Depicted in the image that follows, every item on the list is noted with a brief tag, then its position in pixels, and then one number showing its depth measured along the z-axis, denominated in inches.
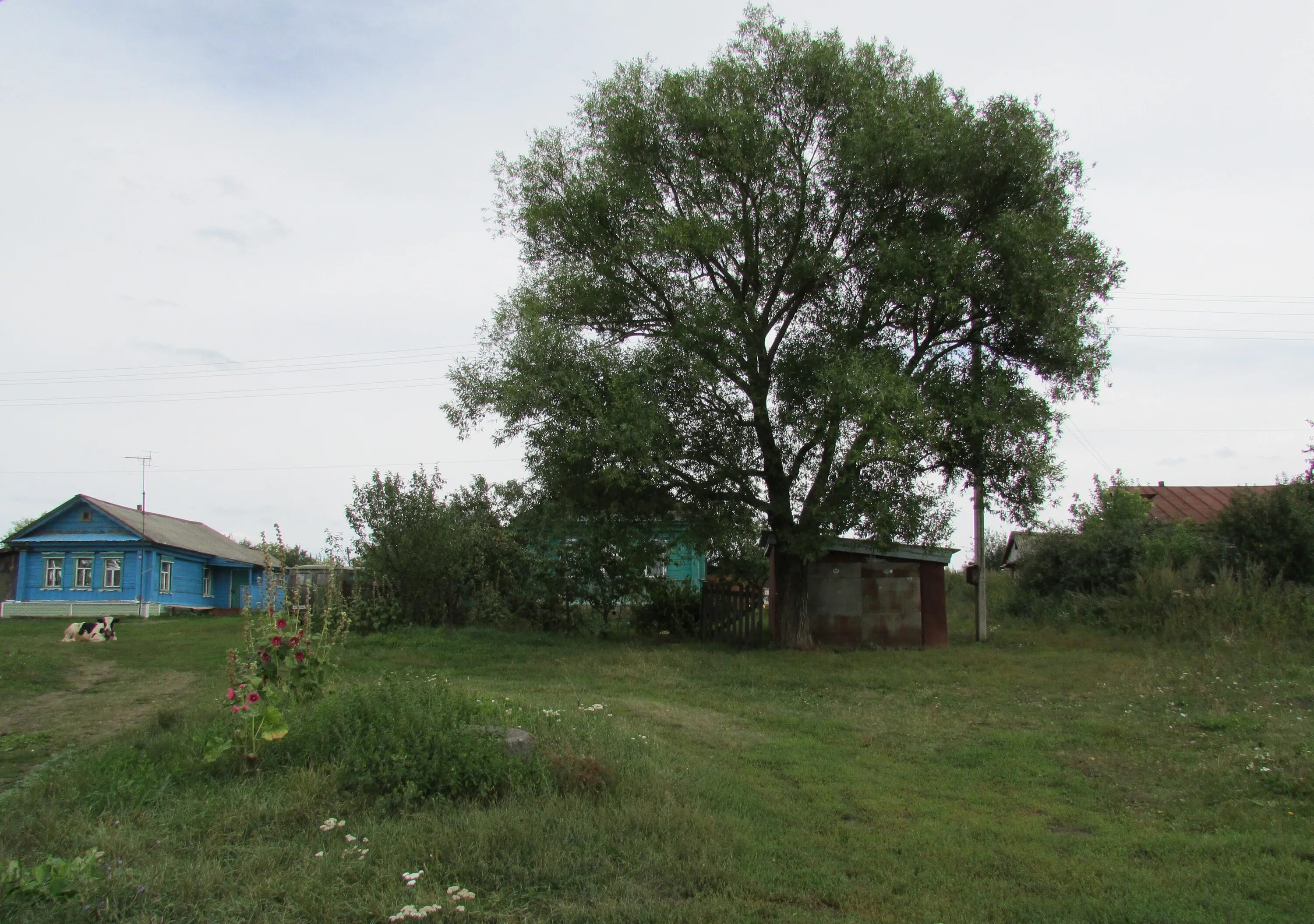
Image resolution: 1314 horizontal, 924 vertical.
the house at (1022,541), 974.4
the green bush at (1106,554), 834.2
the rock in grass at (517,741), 251.0
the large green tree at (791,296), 625.3
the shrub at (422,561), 807.1
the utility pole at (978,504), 651.5
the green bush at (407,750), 234.8
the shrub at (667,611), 826.2
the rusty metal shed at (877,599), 757.9
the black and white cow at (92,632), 787.4
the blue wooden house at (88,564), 1323.8
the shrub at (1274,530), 767.1
